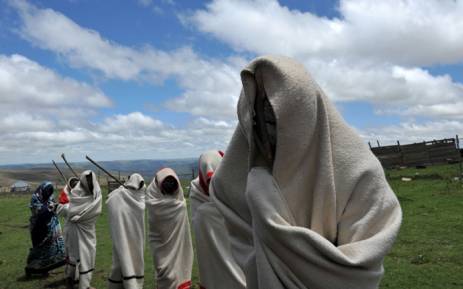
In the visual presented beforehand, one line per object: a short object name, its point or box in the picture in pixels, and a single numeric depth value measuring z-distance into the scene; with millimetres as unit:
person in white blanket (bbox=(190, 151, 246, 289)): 5086
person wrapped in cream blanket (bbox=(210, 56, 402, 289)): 2043
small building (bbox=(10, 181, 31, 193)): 42016
